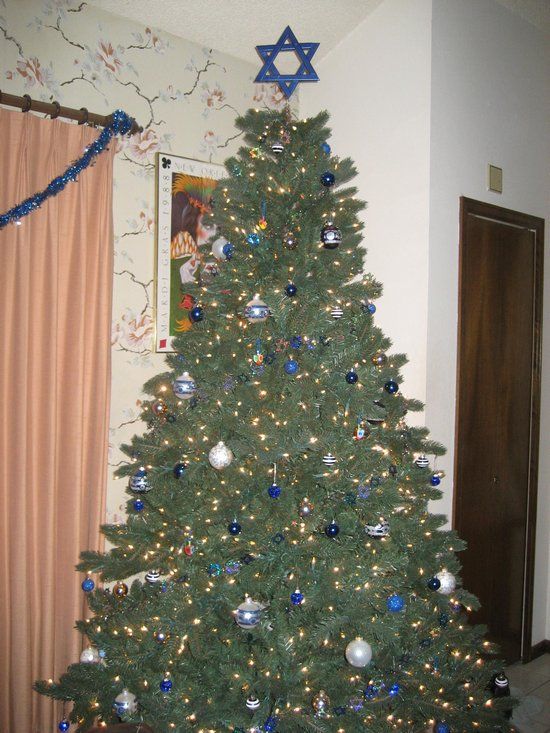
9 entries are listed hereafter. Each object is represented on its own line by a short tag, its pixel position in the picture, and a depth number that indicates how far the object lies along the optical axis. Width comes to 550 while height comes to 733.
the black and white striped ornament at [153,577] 1.73
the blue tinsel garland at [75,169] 1.84
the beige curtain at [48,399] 1.90
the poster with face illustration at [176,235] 2.33
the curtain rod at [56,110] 1.84
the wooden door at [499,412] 2.40
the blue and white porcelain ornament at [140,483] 1.64
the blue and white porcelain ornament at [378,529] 1.46
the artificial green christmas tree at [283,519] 1.42
